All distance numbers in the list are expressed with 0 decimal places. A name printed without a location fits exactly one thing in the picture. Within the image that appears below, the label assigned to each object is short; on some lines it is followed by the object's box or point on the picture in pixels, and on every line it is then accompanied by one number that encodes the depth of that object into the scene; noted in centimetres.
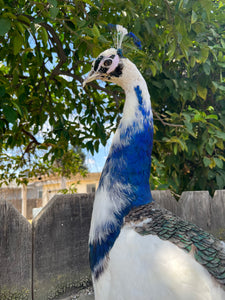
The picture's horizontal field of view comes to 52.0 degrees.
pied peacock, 31
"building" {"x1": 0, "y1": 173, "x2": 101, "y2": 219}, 1362
